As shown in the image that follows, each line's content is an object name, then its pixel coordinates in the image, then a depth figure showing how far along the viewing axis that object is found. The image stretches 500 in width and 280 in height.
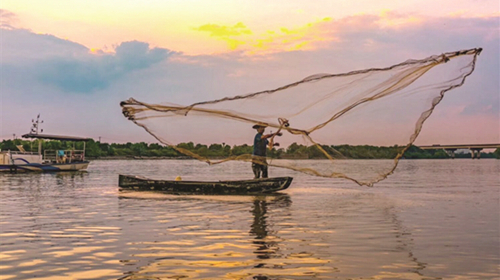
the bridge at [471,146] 140.15
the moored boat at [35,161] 48.16
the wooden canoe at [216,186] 22.70
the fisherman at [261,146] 19.55
